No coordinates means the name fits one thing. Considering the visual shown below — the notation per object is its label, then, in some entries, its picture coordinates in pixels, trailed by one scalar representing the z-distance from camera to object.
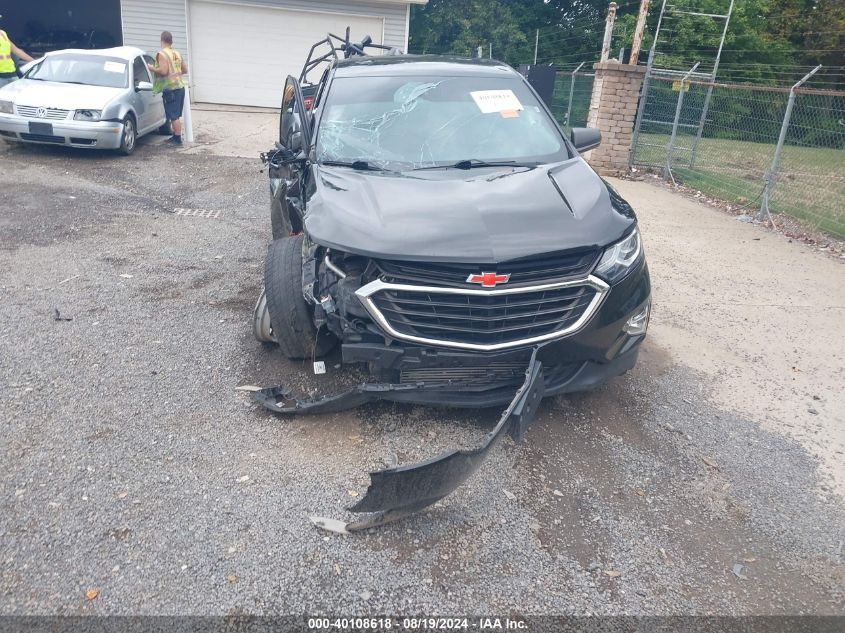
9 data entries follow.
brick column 12.03
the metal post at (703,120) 11.34
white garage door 17.44
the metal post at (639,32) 12.05
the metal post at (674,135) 11.63
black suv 3.29
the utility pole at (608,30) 12.16
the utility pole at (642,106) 12.13
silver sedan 9.89
